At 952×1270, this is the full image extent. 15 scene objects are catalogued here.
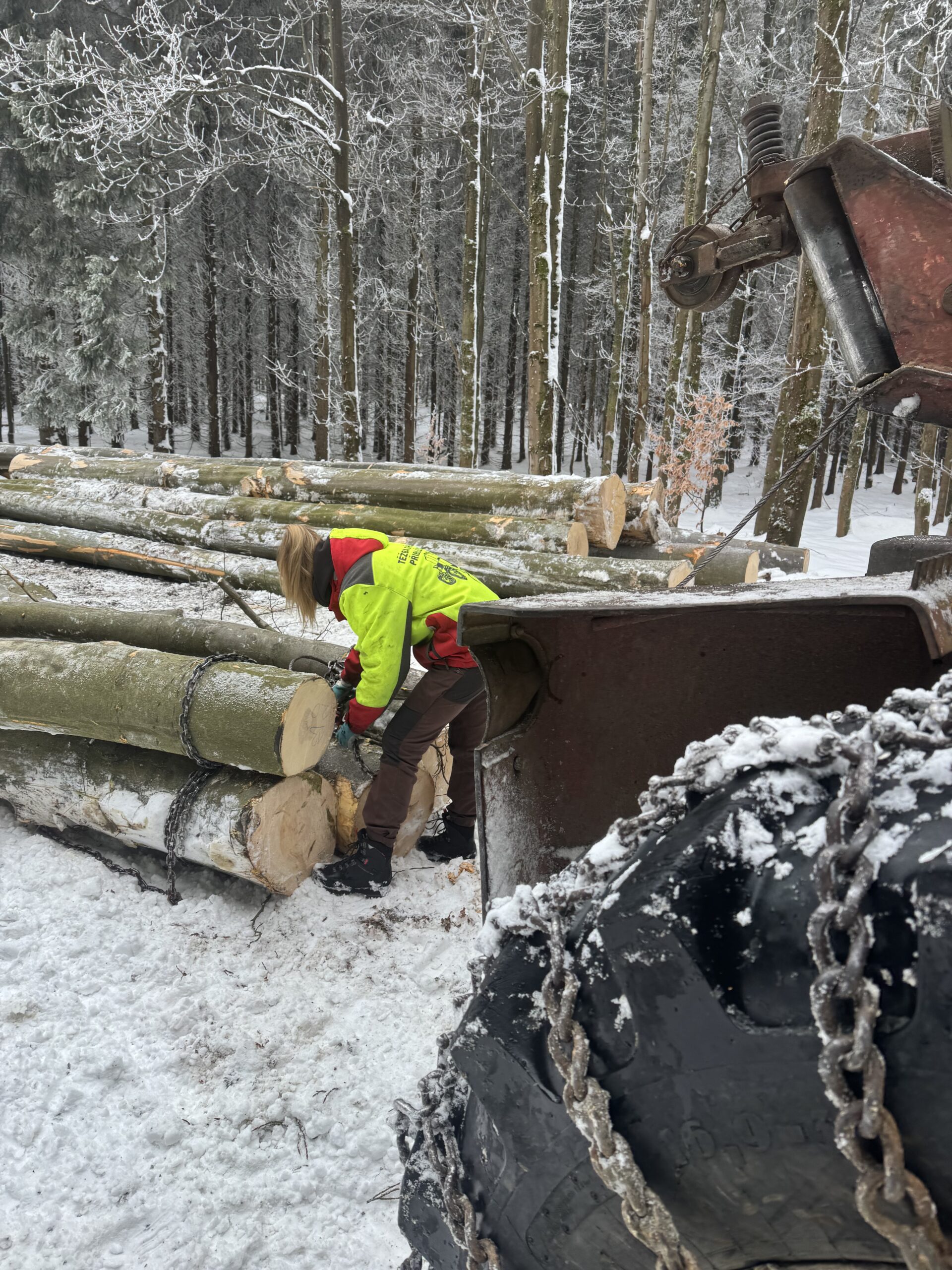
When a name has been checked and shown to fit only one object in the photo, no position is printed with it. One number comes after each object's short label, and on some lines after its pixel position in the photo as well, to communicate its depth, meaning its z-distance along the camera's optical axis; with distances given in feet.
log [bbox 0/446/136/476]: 32.86
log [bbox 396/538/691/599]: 19.02
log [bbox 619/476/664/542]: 23.40
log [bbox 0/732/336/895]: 10.89
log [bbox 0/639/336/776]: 10.78
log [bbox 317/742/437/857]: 12.57
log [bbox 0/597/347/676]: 13.76
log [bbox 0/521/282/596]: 22.99
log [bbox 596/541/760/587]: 21.81
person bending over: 11.43
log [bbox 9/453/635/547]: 22.43
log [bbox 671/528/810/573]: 24.71
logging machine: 2.33
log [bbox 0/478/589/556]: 21.84
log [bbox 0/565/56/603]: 15.60
